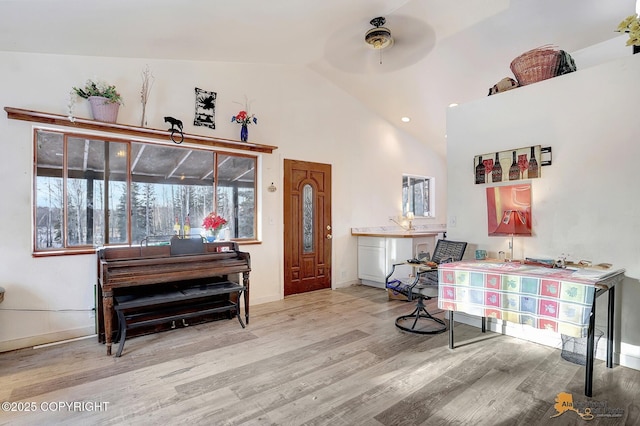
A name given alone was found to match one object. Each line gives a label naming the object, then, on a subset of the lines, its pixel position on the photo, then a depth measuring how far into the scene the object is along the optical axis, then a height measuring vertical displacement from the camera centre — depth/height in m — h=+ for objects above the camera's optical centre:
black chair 3.33 -0.82
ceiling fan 3.64 +2.11
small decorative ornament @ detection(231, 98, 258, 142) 4.23 +1.18
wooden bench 2.90 -1.05
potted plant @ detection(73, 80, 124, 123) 3.19 +1.12
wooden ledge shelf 2.94 +0.86
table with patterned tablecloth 2.13 -0.63
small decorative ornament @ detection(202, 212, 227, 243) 3.81 -0.18
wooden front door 4.82 -0.27
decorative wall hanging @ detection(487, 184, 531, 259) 3.10 +0.00
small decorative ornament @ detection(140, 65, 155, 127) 3.58 +1.34
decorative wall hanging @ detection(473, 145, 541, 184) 3.08 +0.46
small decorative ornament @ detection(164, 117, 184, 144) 3.60 +0.94
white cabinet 4.96 -0.71
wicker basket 3.01 +1.41
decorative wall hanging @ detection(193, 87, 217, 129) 3.97 +1.27
